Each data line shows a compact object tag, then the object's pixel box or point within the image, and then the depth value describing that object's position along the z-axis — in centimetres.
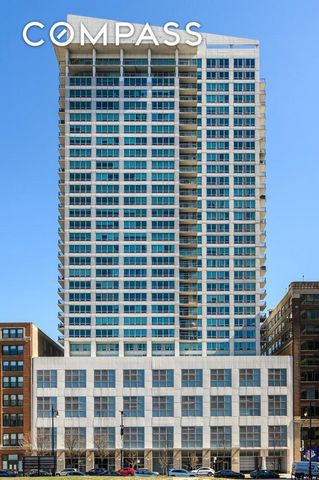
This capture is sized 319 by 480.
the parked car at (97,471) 15118
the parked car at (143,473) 14624
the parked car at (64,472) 13062
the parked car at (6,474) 13812
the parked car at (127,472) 14862
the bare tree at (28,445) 17850
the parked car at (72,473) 13198
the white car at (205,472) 14675
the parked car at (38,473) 12192
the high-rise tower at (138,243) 19162
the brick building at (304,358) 18438
